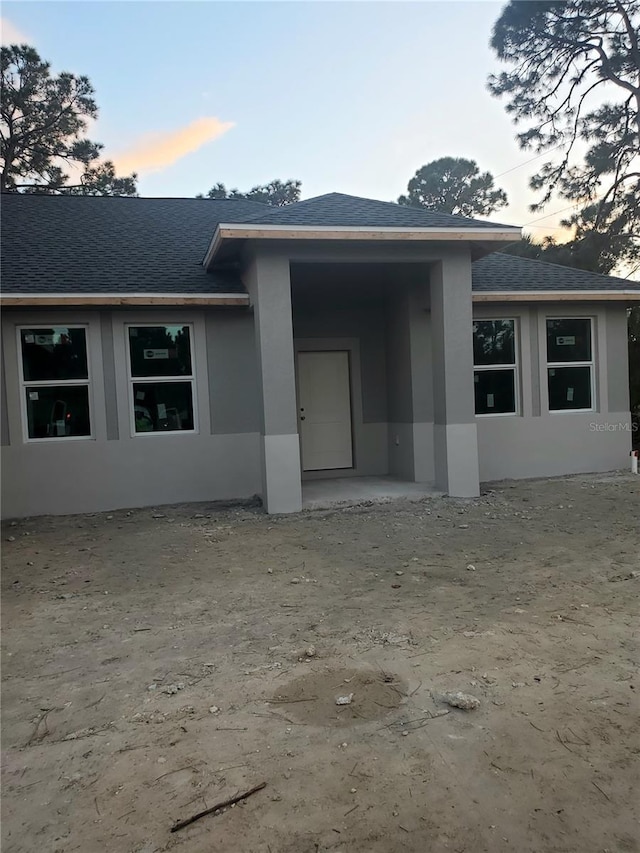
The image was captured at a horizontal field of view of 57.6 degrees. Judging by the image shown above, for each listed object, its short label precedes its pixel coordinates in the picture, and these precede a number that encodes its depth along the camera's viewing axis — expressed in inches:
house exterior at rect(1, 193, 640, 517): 295.0
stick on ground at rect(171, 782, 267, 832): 81.7
